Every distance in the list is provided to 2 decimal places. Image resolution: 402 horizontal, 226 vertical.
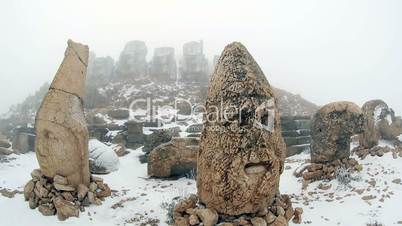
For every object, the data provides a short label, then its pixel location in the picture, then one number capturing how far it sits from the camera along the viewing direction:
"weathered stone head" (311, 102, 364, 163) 9.55
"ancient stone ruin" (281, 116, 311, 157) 15.15
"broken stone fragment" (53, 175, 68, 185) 7.61
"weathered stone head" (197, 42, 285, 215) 5.54
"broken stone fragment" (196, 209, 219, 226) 5.52
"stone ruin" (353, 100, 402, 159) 10.09
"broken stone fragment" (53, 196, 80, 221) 6.98
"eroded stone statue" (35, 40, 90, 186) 7.69
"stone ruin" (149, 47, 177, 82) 43.22
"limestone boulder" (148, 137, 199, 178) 10.45
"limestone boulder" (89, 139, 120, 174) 10.67
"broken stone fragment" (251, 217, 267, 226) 5.53
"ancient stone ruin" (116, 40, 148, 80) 43.70
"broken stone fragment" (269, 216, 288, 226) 5.67
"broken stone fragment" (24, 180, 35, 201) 7.62
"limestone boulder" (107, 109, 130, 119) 23.89
